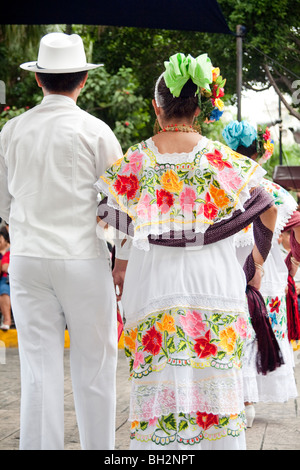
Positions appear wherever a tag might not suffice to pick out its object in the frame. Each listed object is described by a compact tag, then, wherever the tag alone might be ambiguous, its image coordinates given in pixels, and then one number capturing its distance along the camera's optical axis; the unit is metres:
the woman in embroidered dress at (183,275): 3.70
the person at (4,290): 10.05
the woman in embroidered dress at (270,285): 5.49
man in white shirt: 3.78
